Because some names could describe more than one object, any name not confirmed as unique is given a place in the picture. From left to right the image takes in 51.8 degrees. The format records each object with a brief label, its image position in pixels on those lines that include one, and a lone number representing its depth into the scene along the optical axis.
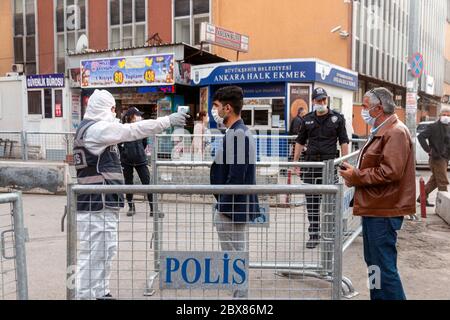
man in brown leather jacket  3.44
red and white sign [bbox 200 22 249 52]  15.57
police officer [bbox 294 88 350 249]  6.23
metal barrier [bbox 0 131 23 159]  11.79
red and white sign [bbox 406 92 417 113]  10.03
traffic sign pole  9.96
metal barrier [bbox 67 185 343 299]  2.92
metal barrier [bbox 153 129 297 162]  8.27
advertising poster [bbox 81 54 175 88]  15.96
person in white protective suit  3.28
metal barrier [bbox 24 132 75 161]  11.34
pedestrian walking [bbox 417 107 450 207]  8.23
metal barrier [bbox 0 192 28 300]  2.91
